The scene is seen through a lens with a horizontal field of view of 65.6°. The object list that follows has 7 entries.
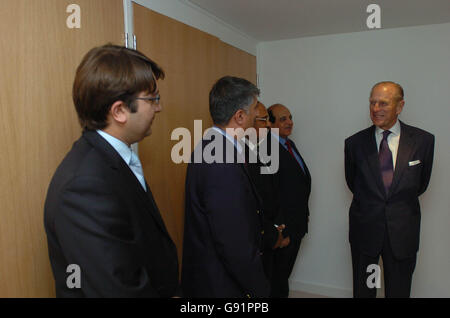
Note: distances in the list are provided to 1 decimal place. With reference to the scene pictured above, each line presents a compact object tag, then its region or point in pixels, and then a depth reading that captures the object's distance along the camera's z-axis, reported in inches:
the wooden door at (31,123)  46.3
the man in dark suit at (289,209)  104.0
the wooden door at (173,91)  74.4
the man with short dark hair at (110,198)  35.9
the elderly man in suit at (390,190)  89.7
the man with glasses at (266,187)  80.0
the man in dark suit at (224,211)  59.0
